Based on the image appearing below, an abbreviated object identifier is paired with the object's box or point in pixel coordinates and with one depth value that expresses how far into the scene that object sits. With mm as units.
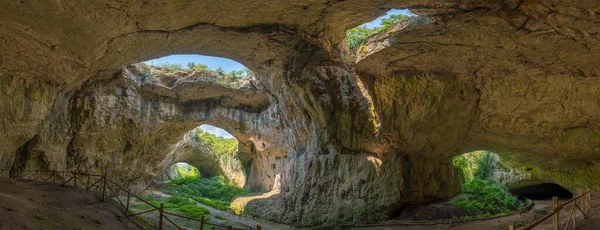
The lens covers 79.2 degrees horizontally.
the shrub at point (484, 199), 17172
